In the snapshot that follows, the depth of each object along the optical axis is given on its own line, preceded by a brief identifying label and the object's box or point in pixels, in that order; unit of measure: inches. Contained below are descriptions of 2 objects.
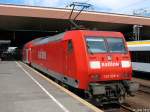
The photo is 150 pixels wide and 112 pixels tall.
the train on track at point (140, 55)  1015.6
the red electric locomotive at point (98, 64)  522.3
